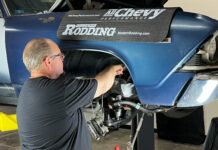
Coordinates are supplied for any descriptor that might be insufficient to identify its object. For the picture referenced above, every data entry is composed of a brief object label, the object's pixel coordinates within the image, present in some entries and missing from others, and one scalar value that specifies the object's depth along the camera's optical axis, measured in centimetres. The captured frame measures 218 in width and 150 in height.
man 157
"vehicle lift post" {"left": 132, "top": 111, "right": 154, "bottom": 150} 254
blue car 164
